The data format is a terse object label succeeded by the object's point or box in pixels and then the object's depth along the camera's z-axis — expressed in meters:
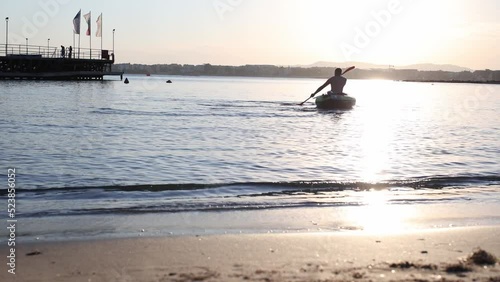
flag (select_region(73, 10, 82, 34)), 83.28
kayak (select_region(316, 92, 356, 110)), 37.25
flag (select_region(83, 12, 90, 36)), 85.25
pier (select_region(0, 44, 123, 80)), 85.31
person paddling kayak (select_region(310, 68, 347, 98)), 35.59
